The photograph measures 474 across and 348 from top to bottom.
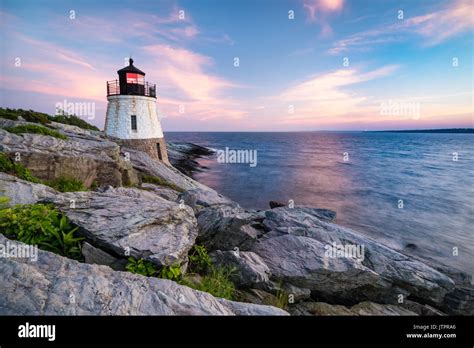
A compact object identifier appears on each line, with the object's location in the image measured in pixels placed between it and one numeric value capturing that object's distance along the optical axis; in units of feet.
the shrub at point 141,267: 13.82
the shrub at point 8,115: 49.61
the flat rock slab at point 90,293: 10.03
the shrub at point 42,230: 14.16
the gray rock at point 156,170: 49.72
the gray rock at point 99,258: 13.96
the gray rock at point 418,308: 24.48
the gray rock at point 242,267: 18.66
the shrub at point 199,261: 18.52
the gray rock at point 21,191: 18.33
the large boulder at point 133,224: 14.64
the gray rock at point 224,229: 22.11
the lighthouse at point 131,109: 66.13
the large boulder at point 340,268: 22.15
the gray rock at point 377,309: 22.15
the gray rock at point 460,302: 26.45
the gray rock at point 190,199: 29.53
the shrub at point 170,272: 14.32
